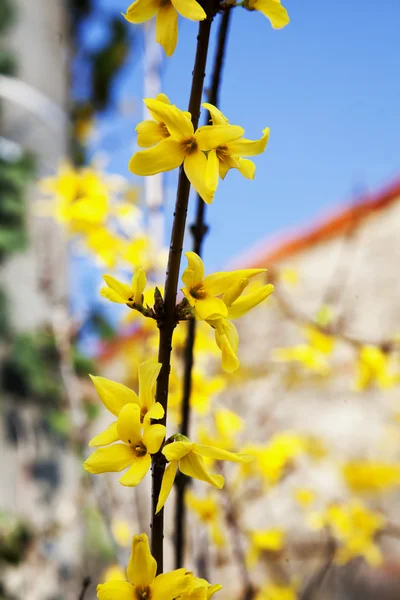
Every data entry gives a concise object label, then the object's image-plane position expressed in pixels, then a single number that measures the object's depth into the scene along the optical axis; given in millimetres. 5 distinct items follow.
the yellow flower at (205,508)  755
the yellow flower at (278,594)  1046
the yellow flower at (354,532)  1141
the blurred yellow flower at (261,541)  920
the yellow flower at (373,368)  907
